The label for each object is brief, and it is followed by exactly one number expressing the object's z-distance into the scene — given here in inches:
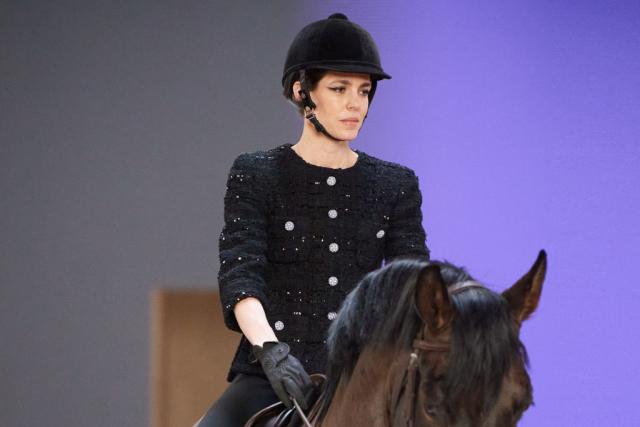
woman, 419.9
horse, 390.5
